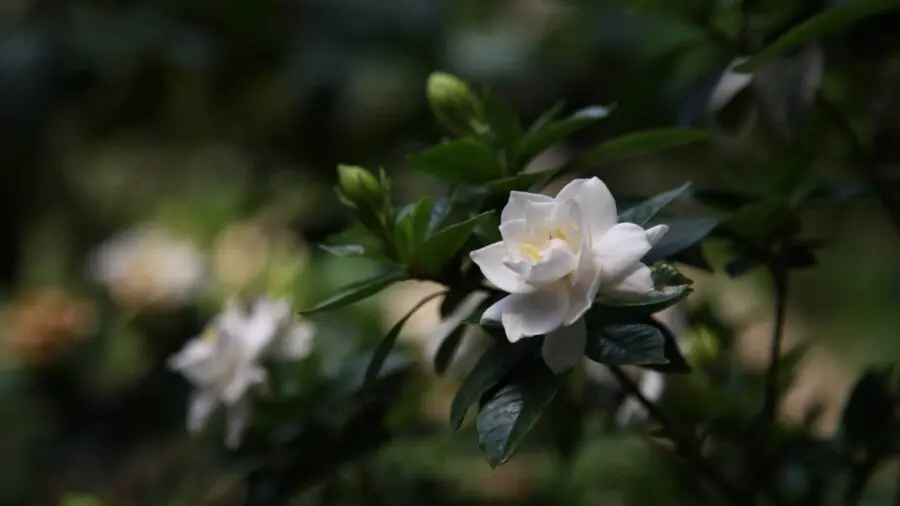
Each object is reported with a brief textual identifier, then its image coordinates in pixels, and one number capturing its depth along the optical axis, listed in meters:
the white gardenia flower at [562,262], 0.73
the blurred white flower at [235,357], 0.85
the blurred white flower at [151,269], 1.20
